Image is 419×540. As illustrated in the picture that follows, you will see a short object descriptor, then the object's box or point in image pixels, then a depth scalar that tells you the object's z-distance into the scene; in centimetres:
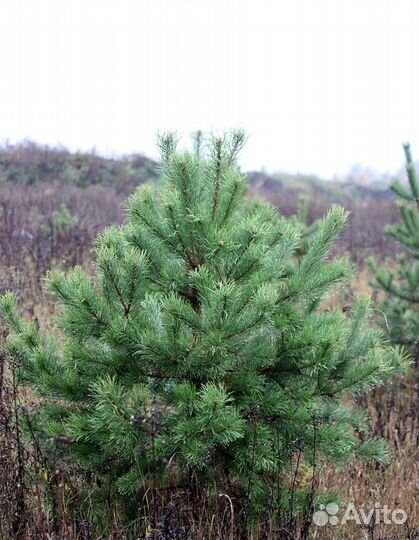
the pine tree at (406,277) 606
